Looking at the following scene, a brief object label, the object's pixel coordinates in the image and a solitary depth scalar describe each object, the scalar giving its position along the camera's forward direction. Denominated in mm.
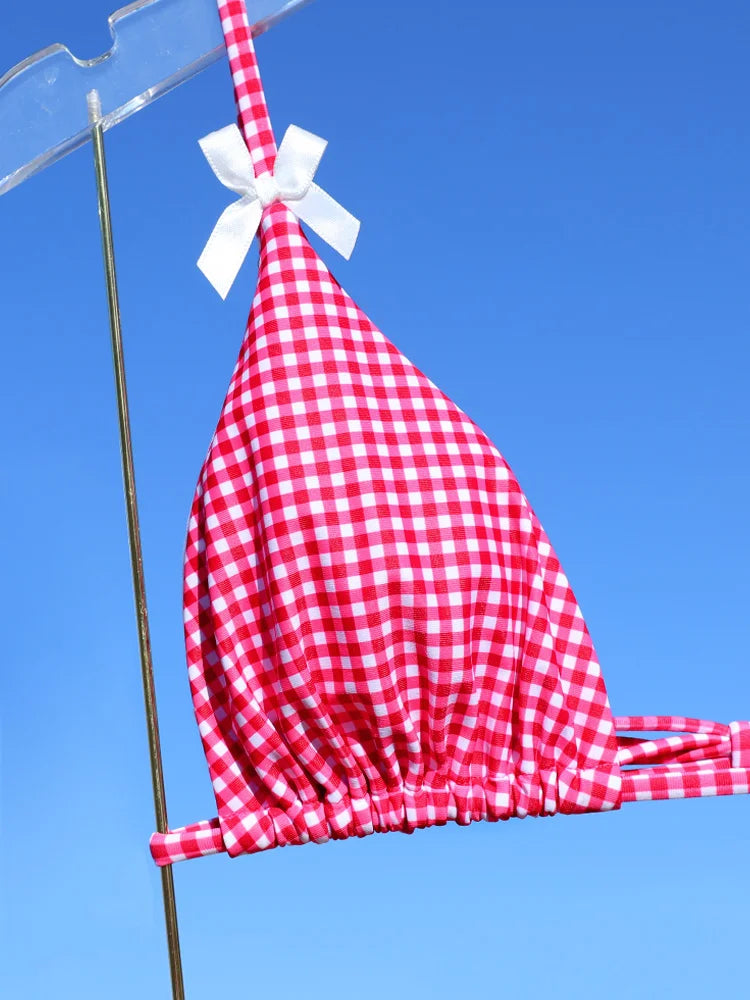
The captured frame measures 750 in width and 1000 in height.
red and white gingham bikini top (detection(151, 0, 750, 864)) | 610
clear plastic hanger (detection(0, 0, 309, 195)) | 674
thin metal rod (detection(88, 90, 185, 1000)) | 615
